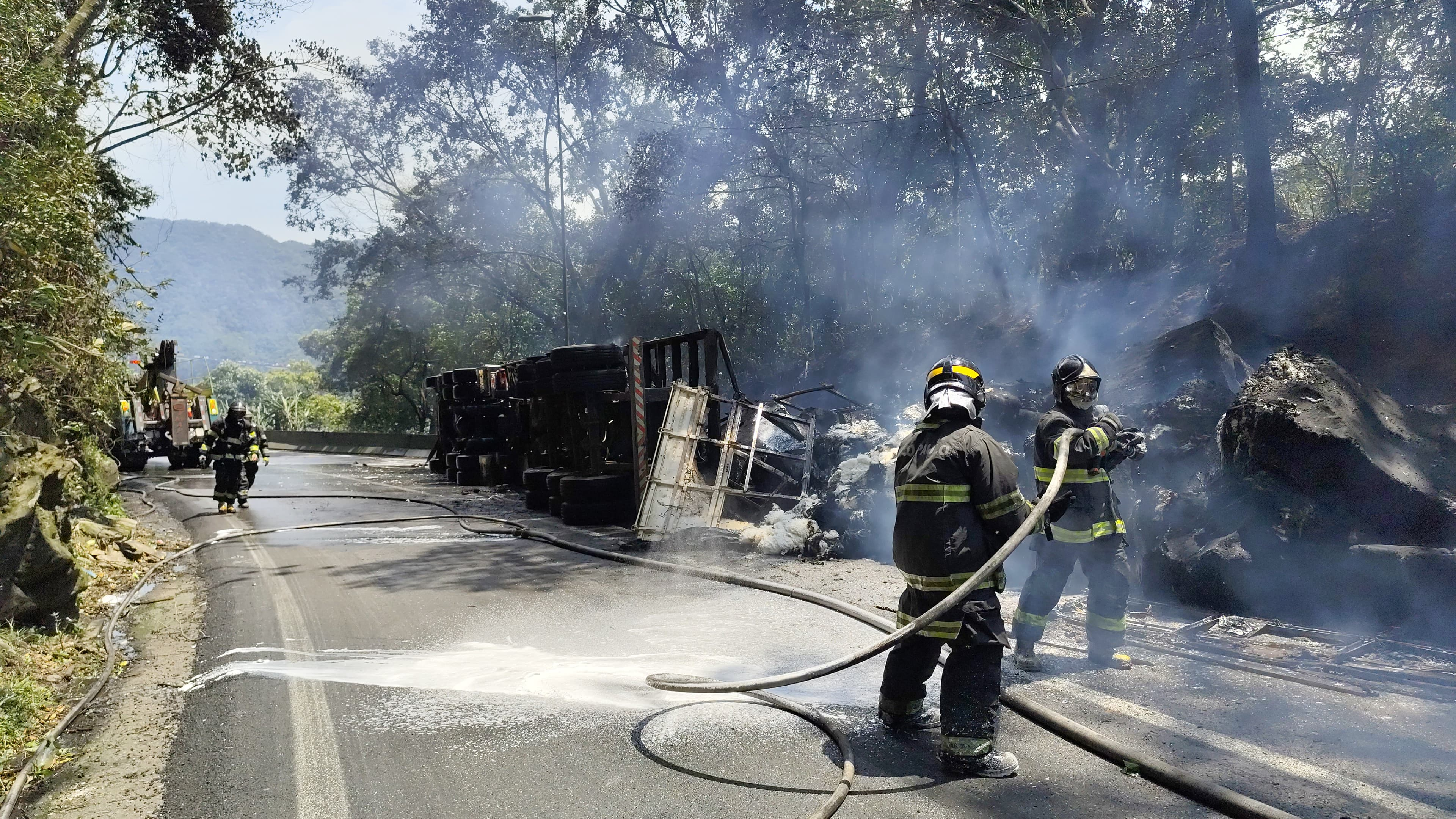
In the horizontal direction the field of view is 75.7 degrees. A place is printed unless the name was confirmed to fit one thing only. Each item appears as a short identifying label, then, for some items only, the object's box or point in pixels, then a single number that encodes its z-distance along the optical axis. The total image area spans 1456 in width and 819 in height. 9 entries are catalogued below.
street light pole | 26.11
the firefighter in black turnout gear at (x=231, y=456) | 14.53
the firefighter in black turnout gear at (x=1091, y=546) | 5.23
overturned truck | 10.72
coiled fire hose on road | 3.37
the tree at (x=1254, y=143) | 13.90
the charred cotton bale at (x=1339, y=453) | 6.16
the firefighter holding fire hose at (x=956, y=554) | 3.84
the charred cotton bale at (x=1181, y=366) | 10.23
